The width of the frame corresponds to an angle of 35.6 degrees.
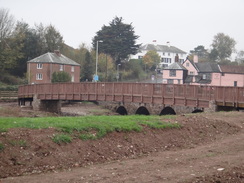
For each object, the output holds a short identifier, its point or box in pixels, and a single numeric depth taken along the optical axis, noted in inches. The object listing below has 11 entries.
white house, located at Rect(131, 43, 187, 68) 5216.5
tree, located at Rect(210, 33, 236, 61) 4778.5
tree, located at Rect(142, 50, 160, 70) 4281.3
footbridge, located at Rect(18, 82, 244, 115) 1235.2
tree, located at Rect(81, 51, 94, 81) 3380.9
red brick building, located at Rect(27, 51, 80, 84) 2928.2
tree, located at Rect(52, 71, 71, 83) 2667.3
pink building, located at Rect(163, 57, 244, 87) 3292.3
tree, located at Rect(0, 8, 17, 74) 2847.0
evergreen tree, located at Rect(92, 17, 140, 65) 3627.0
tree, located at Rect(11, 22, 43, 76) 3189.0
